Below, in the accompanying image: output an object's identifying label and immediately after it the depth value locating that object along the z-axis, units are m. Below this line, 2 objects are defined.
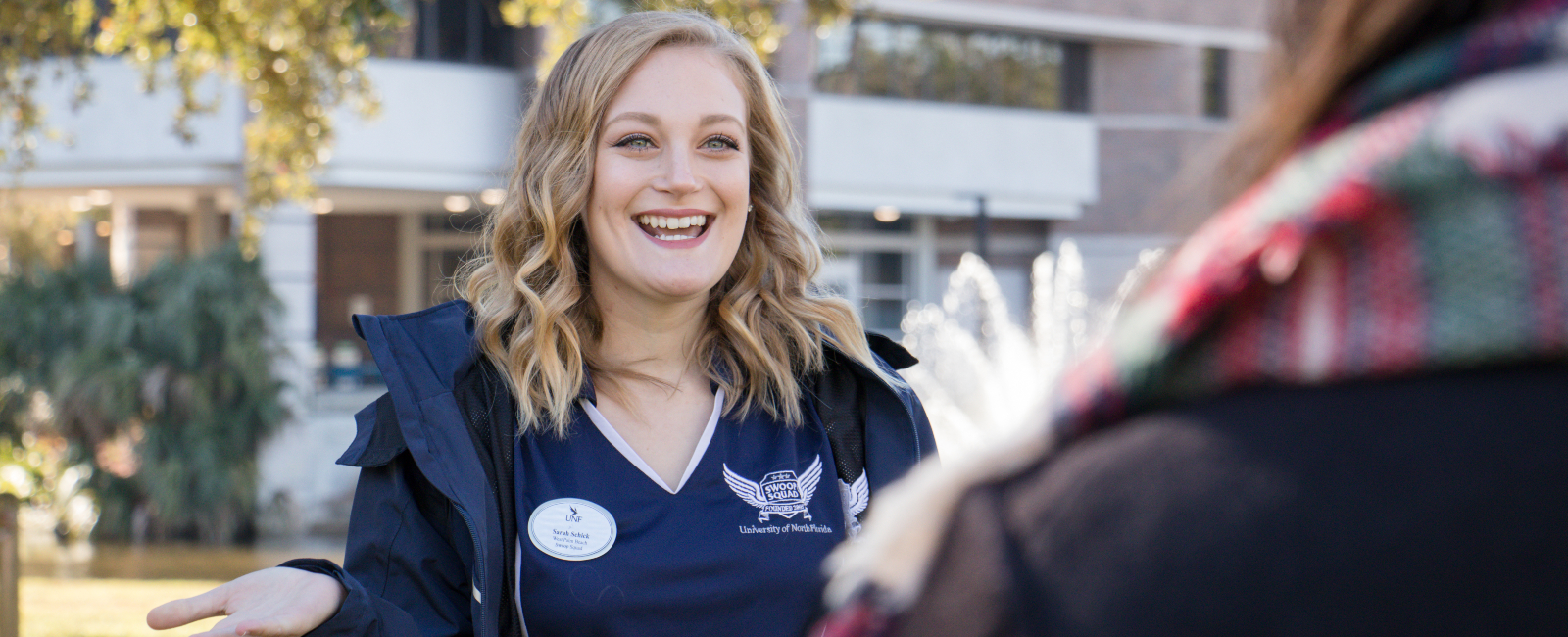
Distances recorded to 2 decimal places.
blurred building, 12.79
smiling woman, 2.15
